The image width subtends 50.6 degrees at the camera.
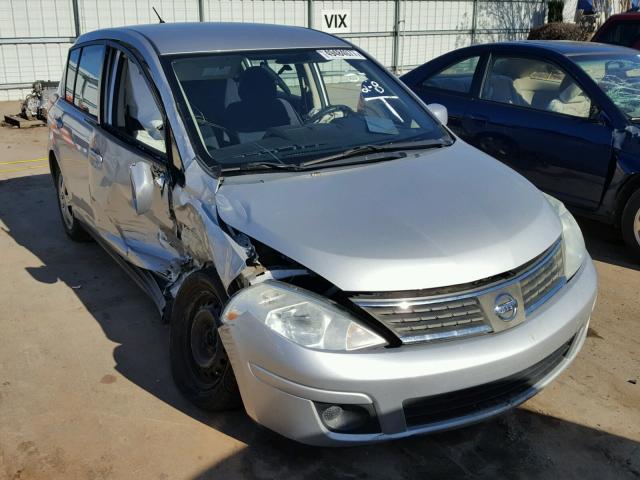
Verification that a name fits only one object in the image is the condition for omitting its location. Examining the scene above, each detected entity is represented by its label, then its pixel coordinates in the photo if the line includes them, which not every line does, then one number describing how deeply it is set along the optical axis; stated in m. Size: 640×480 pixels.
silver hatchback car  2.58
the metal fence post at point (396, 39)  18.10
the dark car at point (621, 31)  9.59
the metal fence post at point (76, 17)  13.73
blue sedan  5.17
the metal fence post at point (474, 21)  20.02
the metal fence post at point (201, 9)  15.06
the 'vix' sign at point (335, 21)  16.45
